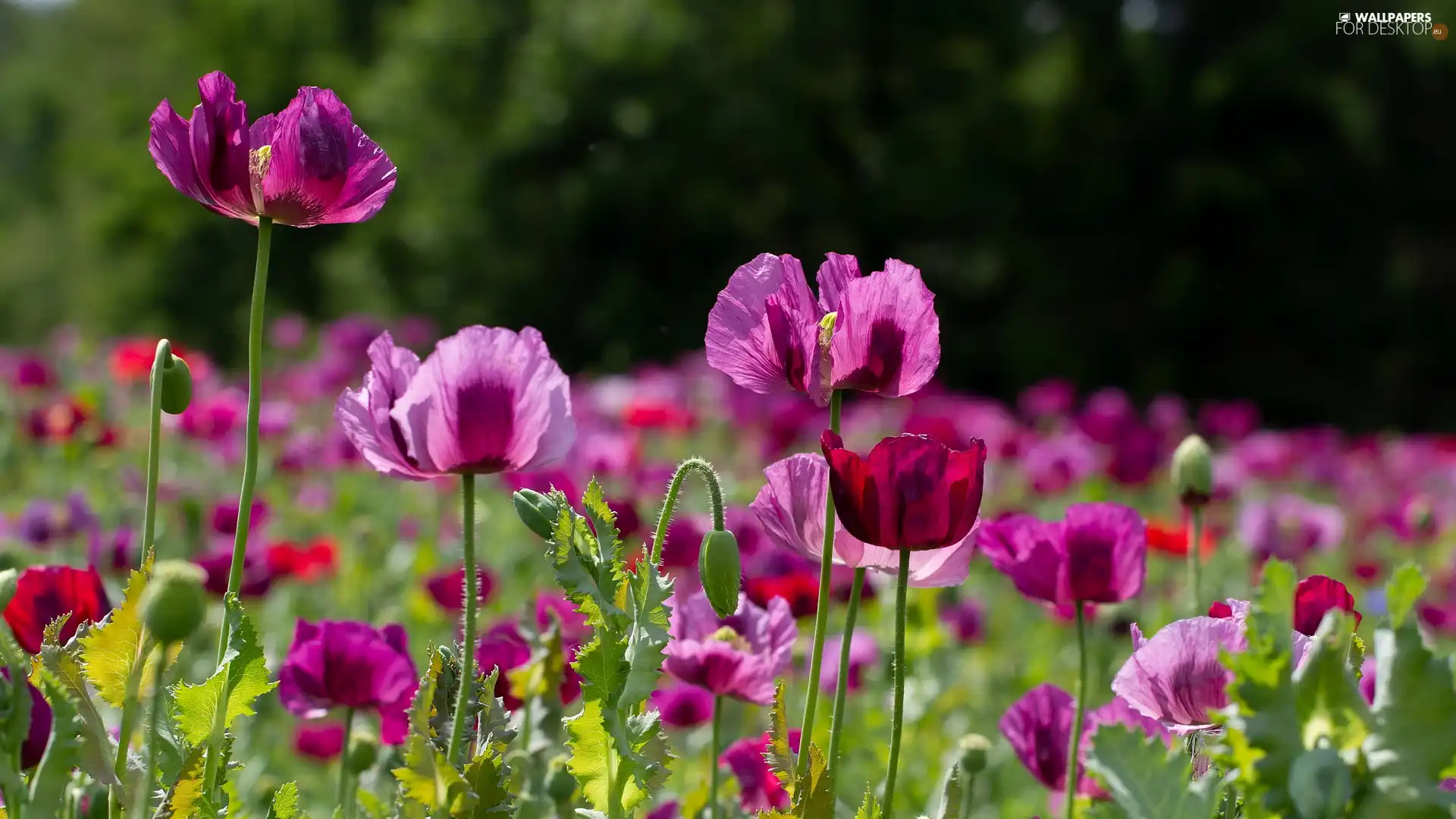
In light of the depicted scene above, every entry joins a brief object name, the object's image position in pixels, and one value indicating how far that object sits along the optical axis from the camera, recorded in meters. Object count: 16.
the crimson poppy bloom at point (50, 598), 2.27
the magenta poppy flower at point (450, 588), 3.00
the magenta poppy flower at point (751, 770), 2.40
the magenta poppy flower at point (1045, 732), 2.37
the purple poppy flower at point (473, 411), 2.15
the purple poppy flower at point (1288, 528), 4.89
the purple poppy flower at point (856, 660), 3.15
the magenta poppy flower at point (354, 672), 2.36
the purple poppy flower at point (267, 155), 2.19
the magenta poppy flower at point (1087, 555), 2.33
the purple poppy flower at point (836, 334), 2.17
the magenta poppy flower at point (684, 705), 2.62
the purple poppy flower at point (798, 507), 2.20
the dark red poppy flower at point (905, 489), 2.14
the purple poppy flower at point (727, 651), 2.31
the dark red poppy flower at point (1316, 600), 2.20
